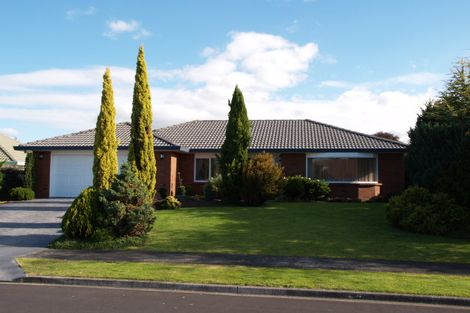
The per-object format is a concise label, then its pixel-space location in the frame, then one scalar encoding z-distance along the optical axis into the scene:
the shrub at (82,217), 14.41
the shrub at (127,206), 14.49
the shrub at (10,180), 27.30
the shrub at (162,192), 24.75
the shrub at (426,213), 15.63
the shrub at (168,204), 21.00
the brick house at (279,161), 27.19
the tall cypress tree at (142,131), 18.05
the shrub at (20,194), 26.09
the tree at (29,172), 27.30
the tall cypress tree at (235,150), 22.03
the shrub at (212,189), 23.27
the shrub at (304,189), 23.97
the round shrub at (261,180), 21.09
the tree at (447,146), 16.44
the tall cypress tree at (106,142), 16.81
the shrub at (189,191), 28.06
